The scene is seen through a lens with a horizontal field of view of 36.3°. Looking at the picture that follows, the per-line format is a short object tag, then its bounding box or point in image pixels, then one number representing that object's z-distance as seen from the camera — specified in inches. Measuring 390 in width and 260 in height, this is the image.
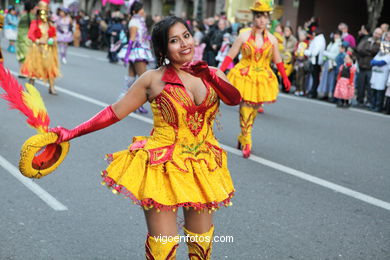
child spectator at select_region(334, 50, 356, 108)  502.6
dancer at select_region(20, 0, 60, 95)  437.4
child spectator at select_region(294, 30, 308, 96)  574.6
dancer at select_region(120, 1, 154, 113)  395.2
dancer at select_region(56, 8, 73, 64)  745.0
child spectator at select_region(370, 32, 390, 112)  487.8
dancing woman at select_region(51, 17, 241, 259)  124.7
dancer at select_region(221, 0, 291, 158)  286.0
